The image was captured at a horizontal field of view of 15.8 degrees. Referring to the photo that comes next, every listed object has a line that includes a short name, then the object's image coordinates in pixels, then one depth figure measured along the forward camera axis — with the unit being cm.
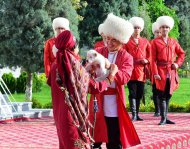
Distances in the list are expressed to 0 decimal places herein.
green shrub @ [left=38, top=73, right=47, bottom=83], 3575
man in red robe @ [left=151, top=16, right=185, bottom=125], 1235
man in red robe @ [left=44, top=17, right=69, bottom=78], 1083
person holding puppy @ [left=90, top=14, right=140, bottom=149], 699
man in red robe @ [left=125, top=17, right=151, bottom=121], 1301
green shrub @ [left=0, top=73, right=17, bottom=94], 3066
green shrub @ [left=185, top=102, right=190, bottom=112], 1711
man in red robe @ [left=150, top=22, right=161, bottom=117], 1423
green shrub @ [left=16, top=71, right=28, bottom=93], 3053
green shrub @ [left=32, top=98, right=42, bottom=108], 1823
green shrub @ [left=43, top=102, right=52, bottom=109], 1810
